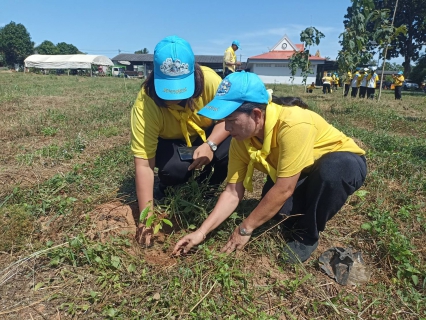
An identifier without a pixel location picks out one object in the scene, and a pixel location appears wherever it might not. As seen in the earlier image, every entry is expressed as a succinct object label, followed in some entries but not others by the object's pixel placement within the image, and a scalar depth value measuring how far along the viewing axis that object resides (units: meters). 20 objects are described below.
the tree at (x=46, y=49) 64.19
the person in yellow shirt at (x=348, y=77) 12.62
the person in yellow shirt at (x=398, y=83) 13.30
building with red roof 35.75
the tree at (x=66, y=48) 70.49
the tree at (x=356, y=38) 10.35
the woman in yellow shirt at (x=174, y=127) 1.88
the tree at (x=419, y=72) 30.08
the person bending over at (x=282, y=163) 1.59
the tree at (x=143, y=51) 94.94
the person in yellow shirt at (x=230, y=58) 9.00
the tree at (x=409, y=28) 35.59
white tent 41.62
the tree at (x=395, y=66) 71.75
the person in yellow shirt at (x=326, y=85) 16.83
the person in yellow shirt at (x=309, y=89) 17.66
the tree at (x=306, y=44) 13.01
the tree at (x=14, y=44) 59.41
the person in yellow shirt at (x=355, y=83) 13.07
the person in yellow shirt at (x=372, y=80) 12.58
